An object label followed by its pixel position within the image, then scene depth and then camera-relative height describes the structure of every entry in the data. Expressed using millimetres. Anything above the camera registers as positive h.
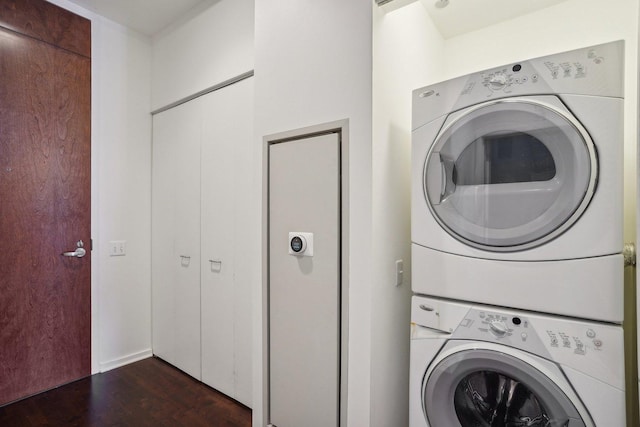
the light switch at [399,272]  1504 -293
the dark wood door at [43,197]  2090 +94
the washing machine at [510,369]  978 -546
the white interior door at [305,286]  1425 -365
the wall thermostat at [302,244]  1489 -157
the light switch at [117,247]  2584 -309
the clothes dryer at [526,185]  979 +94
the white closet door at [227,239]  2088 -201
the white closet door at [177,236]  2424 -213
